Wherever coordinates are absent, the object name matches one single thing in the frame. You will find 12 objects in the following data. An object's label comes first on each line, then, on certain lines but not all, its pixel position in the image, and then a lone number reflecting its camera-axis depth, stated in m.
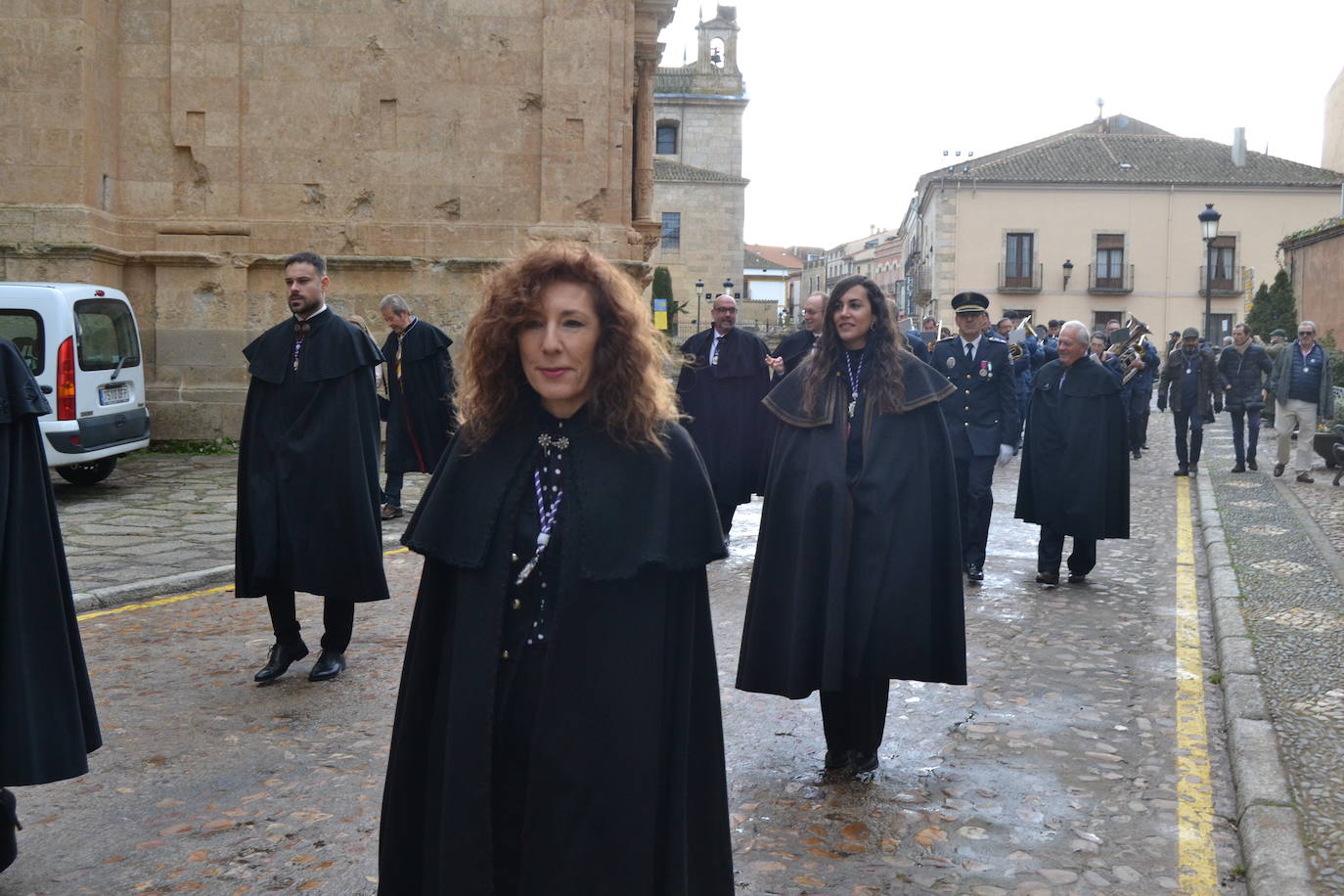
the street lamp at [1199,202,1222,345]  24.53
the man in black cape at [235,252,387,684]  5.88
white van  11.29
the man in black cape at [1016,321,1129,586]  9.11
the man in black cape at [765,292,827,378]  10.84
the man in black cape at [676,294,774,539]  10.27
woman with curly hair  2.56
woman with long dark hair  4.87
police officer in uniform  9.11
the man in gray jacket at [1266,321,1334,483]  15.04
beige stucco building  53.66
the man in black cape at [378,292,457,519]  10.75
